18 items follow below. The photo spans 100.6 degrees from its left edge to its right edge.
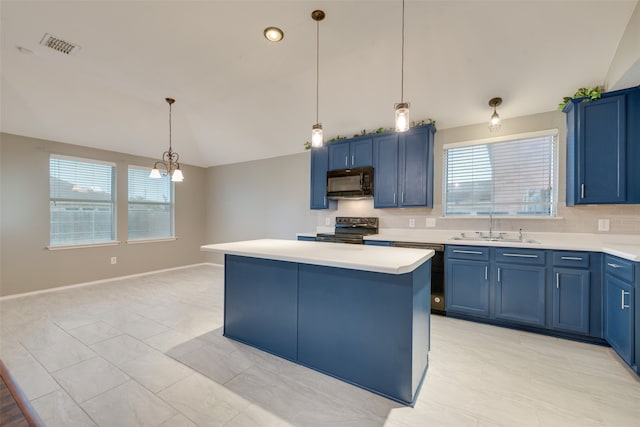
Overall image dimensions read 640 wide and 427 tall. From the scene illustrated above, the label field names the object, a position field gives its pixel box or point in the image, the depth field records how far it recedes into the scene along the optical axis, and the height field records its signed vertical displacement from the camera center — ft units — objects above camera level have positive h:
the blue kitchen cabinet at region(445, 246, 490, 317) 9.75 -2.54
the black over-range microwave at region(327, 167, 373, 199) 13.07 +1.47
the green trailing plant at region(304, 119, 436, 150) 12.00 +4.04
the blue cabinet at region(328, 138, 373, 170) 13.20 +3.02
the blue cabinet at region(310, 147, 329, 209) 14.47 +1.92
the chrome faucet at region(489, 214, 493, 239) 11.18 -0.39
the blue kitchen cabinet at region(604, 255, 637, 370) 6.81 -2.56
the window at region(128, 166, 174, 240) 16.99 +0.37
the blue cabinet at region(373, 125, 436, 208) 11.85 +2.03
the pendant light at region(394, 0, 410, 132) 6.03 +2.20
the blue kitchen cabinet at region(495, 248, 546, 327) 8.94 -2.52
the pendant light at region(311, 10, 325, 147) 7.34 +2.39
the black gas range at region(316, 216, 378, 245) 12.87 -0.90
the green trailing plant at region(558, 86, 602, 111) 8.71 +4.03
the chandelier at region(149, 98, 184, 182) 10.49 +1.47
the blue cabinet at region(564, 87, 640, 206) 8.42 +2.14
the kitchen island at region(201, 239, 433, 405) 5.63 -2.41
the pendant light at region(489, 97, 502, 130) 10.06 +3.94
